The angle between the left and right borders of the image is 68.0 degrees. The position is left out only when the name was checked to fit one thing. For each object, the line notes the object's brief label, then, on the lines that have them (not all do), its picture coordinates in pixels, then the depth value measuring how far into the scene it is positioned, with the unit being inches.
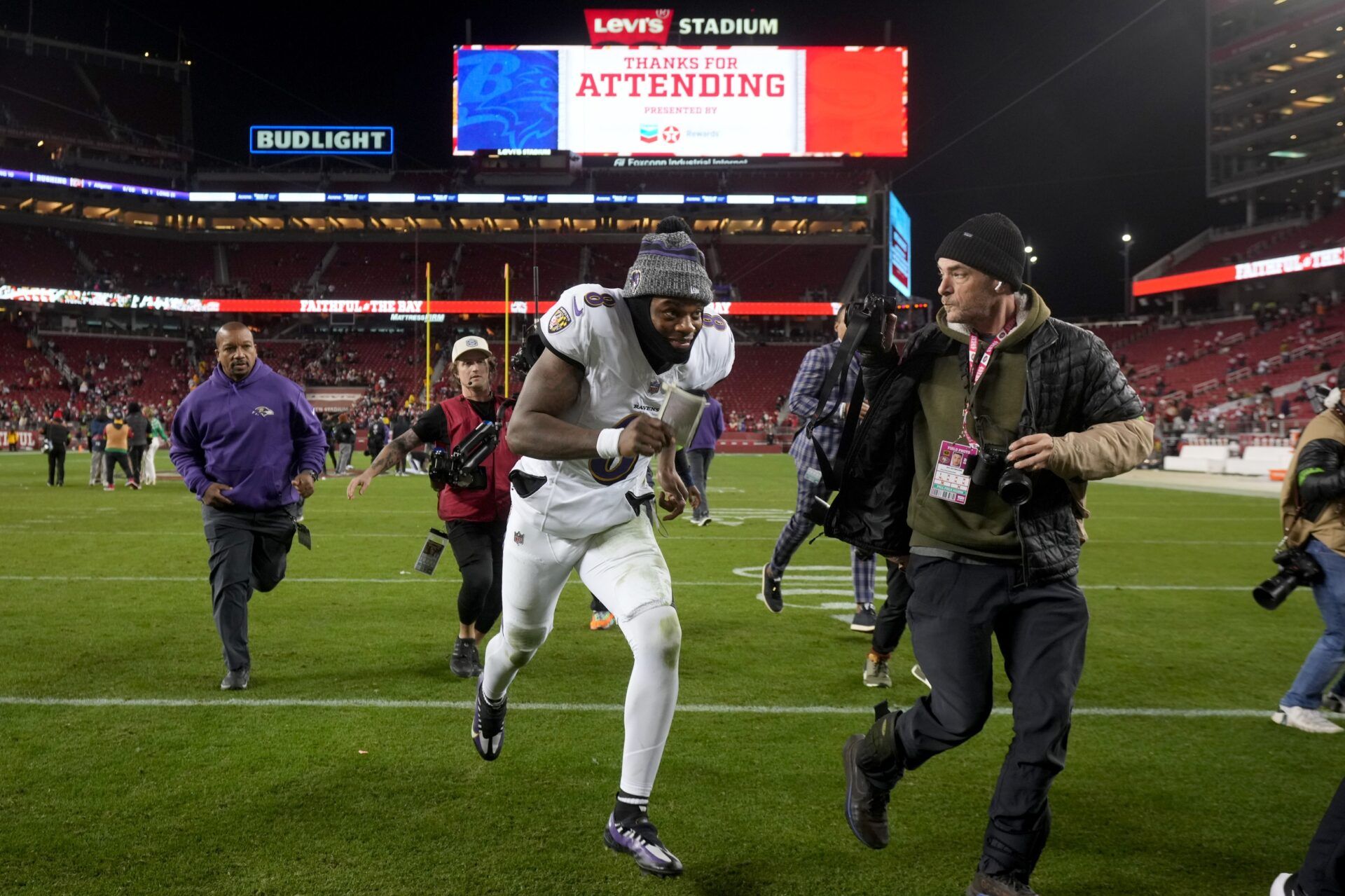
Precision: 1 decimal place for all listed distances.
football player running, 129.3
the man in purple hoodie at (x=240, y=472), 214.1
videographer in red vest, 226.2
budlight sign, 2139.5
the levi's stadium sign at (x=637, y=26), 1935.3
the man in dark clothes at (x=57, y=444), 751.1
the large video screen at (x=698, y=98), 1845.5
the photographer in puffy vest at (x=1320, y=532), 171.5
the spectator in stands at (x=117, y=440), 722.8
